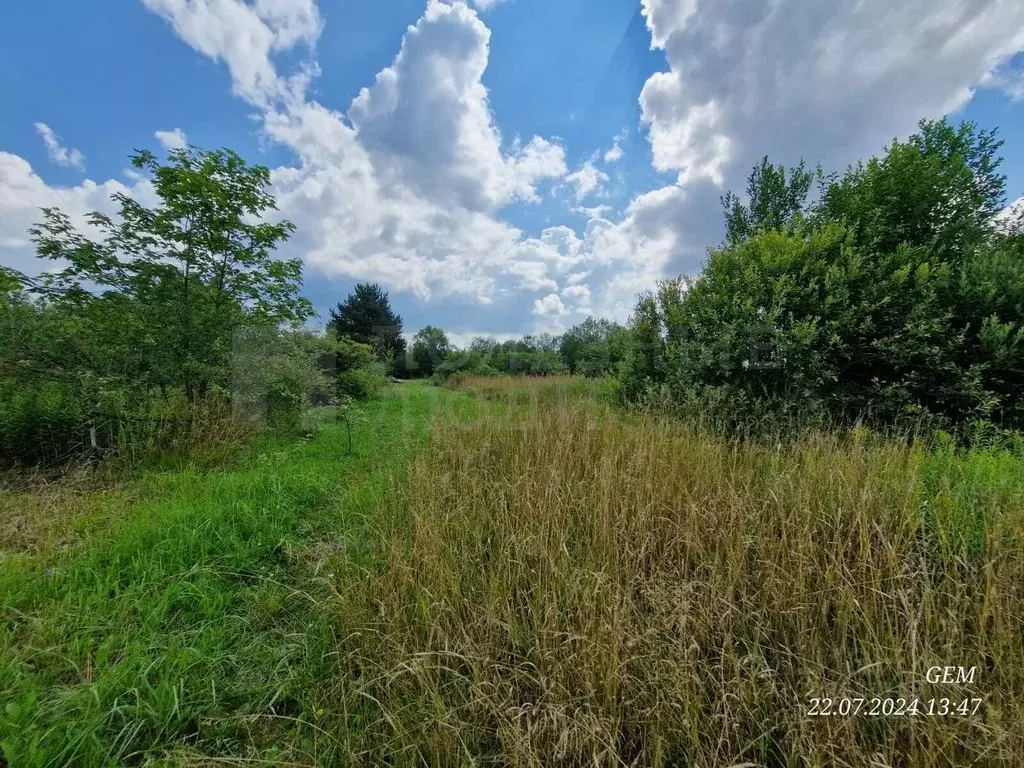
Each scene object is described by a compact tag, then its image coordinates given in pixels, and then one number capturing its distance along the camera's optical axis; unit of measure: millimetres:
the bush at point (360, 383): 10086
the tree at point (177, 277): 4086
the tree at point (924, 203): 5156
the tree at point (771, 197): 10227
